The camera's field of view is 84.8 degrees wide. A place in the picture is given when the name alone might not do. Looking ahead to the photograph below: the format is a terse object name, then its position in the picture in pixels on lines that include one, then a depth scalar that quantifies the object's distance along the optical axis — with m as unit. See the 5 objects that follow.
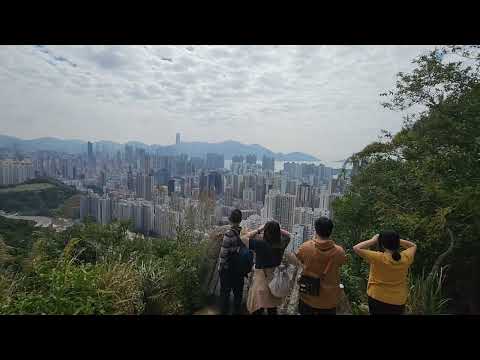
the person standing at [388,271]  1.68
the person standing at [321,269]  1.71
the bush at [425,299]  2.51
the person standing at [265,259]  1.80
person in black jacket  1.97
